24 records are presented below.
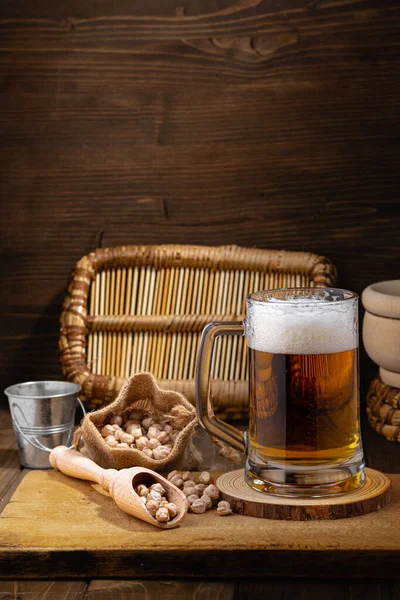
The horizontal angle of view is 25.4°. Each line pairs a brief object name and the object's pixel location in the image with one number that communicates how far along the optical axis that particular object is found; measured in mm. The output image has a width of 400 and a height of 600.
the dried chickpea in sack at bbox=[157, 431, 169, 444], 1316
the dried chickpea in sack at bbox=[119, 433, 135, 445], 1299
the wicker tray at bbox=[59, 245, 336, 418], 1734
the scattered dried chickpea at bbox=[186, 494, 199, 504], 1141
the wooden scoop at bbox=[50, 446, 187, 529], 1081
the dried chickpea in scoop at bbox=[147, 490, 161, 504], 1098
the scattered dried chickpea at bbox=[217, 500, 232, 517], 1110
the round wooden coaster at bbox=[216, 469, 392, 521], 1083
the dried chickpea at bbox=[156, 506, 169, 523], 1066
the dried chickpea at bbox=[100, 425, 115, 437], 1311
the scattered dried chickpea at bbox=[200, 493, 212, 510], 1135
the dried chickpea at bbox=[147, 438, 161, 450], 1298
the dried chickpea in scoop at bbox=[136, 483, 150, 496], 1114
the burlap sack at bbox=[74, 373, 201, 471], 1253
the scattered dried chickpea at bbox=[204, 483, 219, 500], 1151
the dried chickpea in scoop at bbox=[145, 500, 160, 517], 1083
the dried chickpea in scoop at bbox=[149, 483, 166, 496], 1115
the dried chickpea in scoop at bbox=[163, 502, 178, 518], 1084
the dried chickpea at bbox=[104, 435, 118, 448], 1272
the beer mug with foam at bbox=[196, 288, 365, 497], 1085
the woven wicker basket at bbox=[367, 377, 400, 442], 1526
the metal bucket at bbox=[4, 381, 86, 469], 1436
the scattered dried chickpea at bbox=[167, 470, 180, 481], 1221
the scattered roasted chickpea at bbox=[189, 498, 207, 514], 1125
